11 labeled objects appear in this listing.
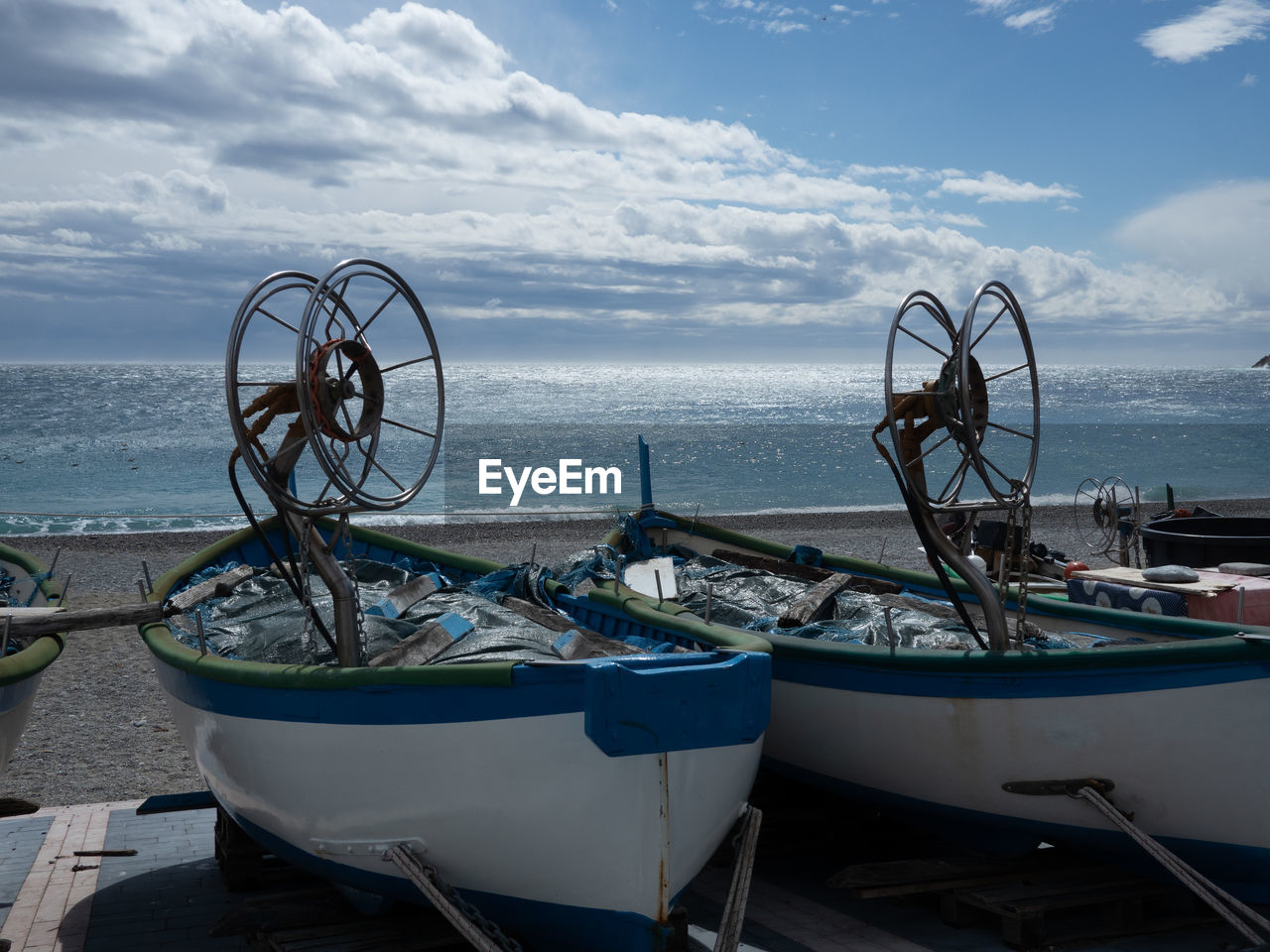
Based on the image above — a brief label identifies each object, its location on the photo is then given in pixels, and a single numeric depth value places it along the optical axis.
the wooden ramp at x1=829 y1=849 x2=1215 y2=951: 4.92
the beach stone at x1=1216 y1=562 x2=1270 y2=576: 8.12
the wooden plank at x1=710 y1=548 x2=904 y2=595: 7.54
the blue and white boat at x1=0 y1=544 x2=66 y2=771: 5.57
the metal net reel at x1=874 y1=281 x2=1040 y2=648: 5.15
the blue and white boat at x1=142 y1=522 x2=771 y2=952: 4.07
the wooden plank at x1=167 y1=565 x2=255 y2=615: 6.24
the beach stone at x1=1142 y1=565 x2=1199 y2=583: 7.17
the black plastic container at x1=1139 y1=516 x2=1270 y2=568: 9.63
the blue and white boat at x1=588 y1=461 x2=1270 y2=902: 4.82
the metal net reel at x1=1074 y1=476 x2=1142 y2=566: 12.02
